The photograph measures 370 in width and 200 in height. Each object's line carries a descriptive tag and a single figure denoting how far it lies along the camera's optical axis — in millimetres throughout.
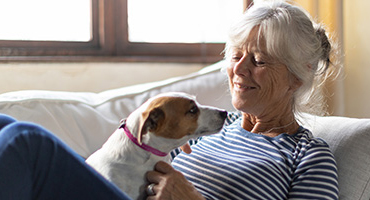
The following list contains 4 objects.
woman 1280
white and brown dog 1195
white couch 1370
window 2209
